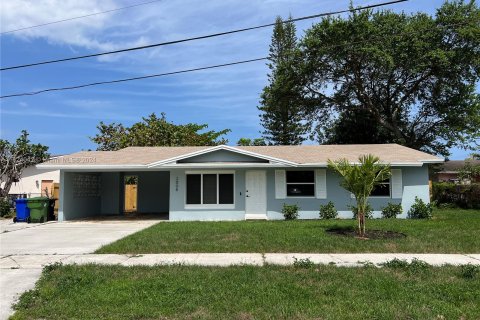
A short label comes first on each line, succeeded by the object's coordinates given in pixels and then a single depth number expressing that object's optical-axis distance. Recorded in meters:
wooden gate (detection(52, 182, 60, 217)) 21.25
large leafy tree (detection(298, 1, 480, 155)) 28.44
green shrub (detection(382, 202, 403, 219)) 18.81
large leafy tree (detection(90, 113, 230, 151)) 36.03
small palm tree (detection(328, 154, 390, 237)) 12.68
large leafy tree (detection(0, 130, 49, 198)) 25.58
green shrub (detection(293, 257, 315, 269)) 8.53
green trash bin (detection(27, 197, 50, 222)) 18.56
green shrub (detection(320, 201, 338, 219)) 18.70
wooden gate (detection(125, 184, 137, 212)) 27.69
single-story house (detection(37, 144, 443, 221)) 18.75
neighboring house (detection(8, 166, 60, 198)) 29.95
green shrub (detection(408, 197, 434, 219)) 18.69
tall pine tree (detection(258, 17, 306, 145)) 33.31
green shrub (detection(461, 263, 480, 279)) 7.79
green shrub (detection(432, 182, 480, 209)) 24.44
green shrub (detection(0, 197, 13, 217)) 22.06
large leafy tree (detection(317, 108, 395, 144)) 35.34
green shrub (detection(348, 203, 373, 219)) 18.58
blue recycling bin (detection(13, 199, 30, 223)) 18.50
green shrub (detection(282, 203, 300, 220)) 18.75
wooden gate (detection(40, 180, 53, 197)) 30.27
